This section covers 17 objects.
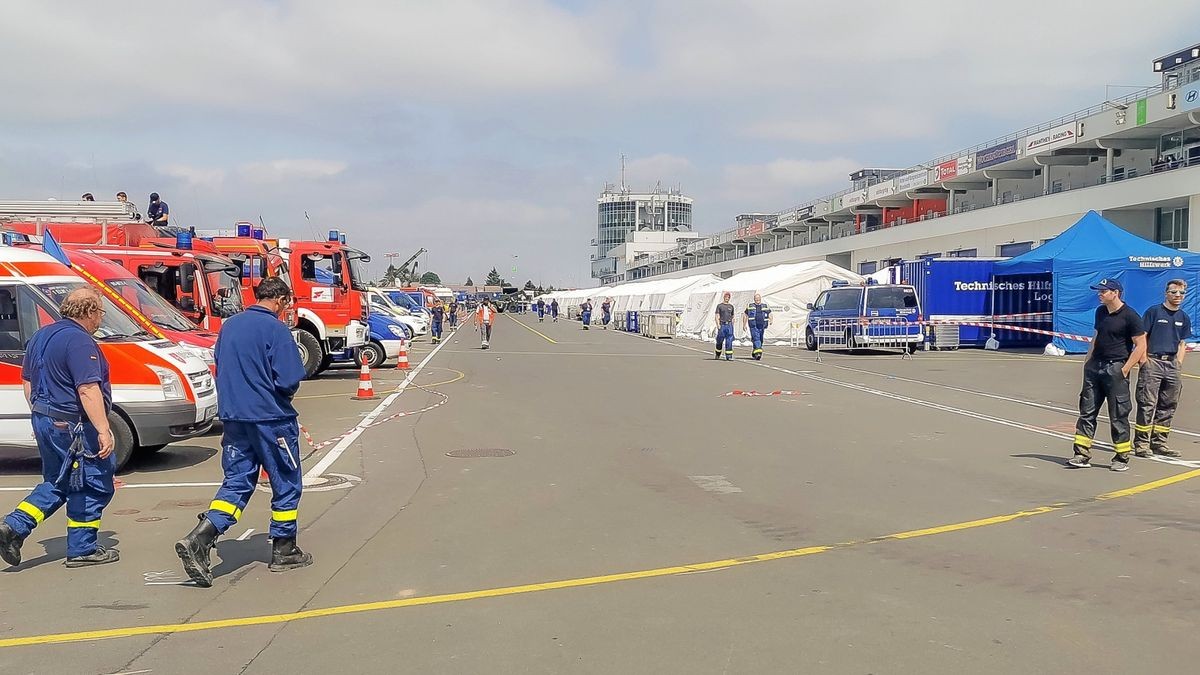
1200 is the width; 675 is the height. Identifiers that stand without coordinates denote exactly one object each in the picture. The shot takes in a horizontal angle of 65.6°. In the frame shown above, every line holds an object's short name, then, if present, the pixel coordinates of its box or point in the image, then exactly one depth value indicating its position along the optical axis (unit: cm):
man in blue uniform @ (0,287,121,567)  608
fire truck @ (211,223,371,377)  2014
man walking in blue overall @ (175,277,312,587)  591
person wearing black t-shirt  952
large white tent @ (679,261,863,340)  3681
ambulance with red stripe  923
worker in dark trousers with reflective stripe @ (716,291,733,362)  2559
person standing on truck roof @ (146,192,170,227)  1822
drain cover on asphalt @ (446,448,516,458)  1055
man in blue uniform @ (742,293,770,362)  2609
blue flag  999
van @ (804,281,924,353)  2848
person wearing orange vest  3354
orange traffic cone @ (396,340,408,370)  2231
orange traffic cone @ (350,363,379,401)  1670
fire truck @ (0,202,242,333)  1452
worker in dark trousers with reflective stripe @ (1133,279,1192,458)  1023
